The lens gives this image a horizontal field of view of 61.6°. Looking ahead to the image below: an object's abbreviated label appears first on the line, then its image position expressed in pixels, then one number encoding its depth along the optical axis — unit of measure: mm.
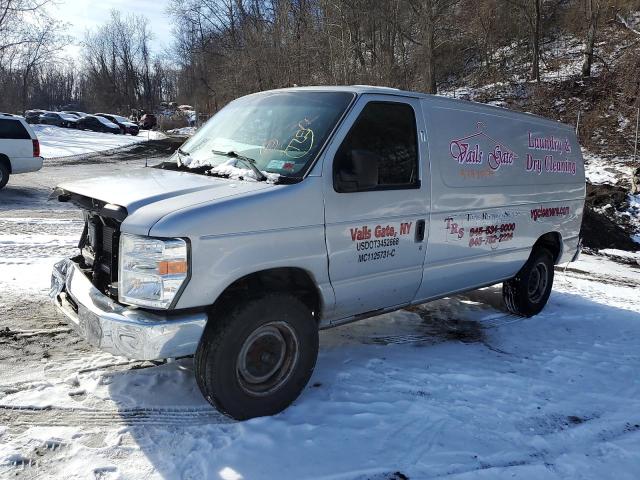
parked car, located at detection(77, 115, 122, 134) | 44469
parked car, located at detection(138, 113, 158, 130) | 54625
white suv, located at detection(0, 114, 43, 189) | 13797
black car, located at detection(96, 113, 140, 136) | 45156
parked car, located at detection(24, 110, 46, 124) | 46341
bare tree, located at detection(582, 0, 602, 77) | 29031
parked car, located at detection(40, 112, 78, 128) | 45656
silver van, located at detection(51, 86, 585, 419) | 3166
